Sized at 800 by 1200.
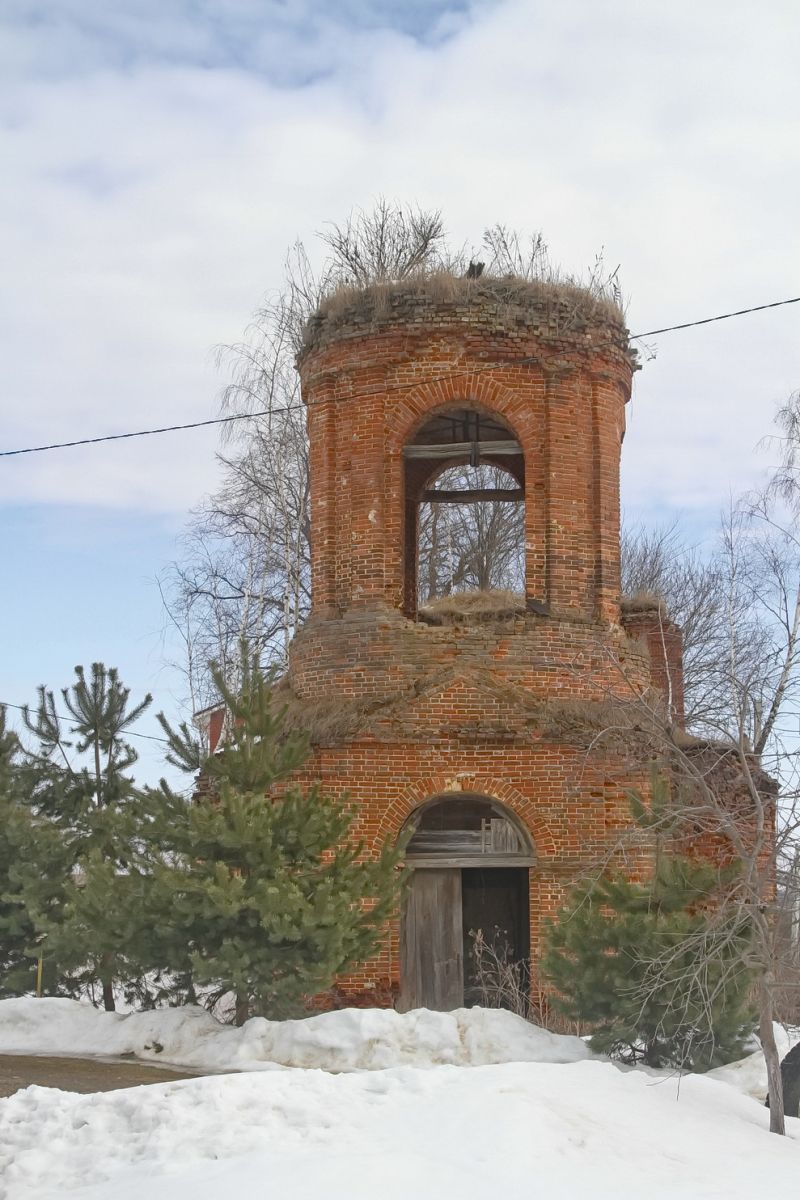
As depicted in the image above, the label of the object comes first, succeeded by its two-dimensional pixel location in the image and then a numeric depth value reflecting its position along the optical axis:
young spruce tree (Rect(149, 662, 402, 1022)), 13.39
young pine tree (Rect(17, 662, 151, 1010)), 14.52
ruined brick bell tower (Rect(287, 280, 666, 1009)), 16.00
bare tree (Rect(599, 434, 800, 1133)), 10.82
